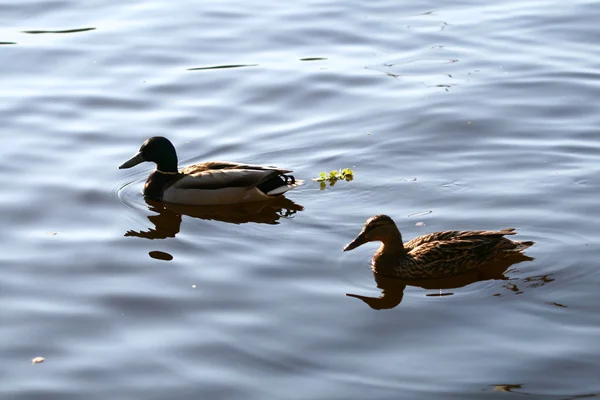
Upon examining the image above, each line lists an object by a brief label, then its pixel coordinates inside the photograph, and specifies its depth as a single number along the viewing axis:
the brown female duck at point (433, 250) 9.91
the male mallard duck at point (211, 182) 12.03
